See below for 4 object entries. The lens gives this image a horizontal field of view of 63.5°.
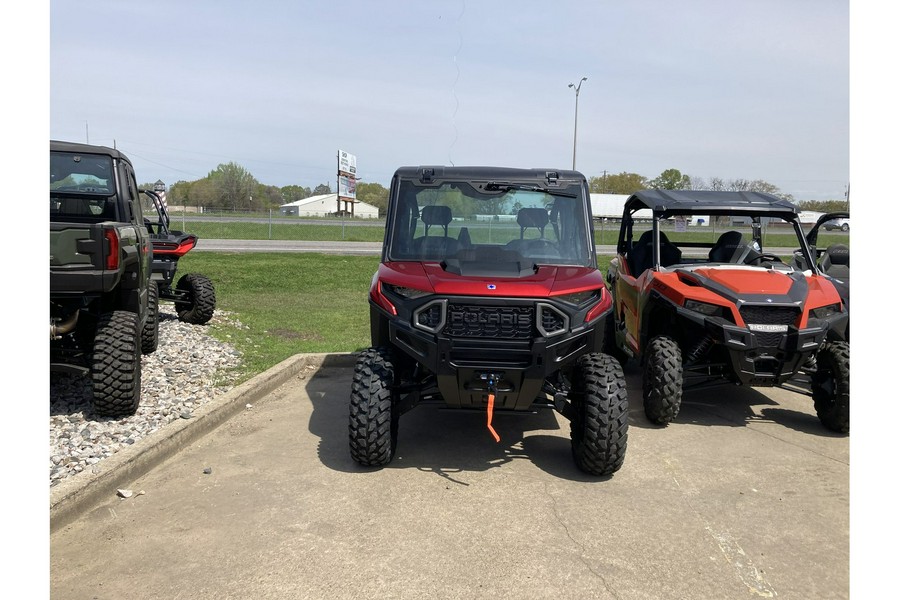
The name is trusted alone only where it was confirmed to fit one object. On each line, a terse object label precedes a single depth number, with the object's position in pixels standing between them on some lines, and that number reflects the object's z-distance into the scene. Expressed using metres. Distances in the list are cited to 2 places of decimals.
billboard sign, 69.12
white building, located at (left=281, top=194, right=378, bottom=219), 96.77
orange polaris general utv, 5.94
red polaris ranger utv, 4.78
